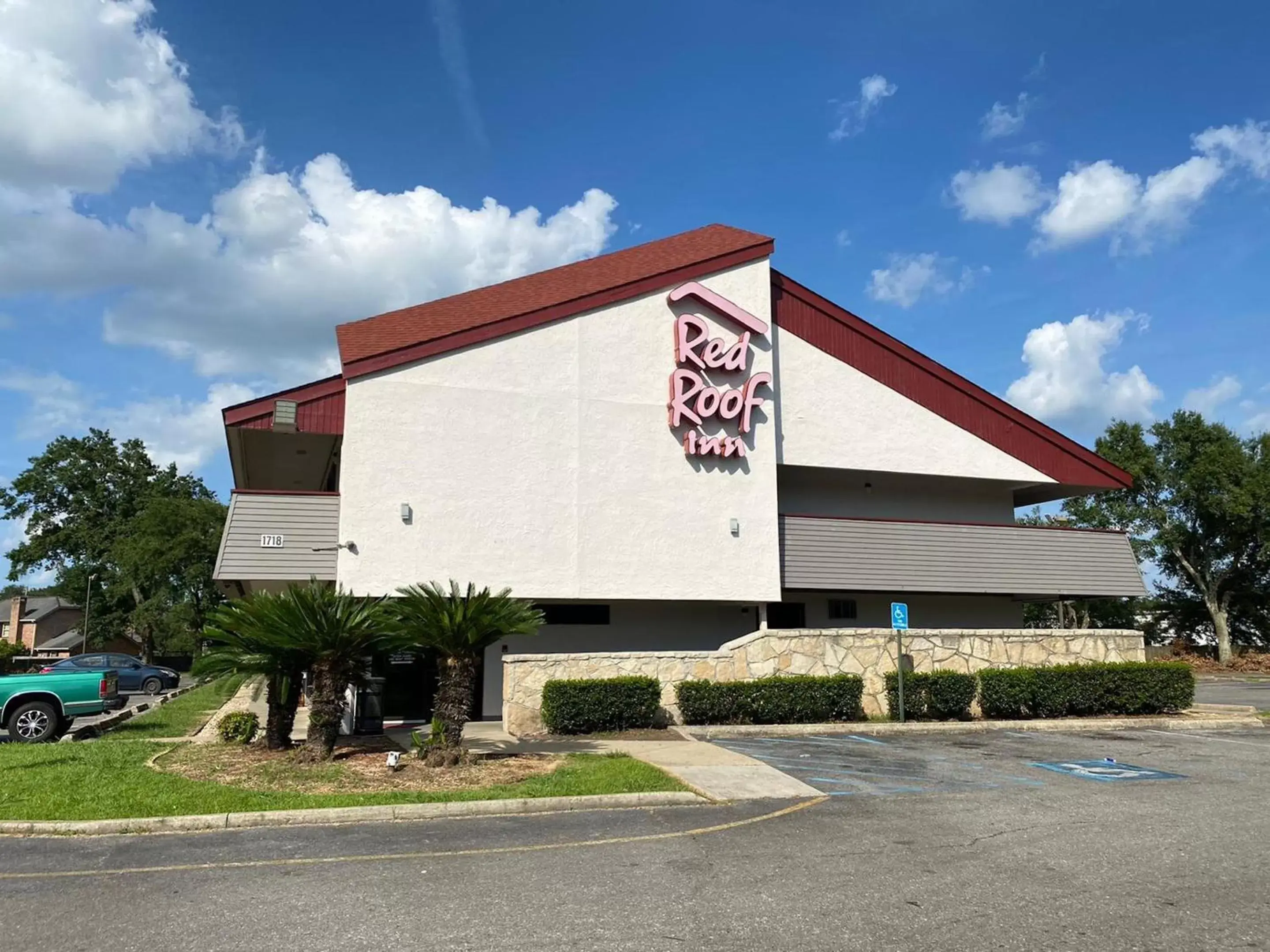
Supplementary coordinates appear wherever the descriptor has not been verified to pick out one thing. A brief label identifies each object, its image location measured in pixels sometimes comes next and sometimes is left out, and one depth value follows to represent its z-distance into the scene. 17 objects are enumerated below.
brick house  78.94
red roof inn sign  19.91
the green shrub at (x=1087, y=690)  18.83
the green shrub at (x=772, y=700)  17.16
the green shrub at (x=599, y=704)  16.08
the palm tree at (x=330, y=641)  12.16
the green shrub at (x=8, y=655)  43.12
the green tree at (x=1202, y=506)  45.62
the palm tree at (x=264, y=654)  12.32
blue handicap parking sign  17.80
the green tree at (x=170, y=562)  53.16
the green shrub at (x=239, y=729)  14.48
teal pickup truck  16.22
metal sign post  17.78
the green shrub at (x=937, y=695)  18.55
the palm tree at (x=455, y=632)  12.21
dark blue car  33.94
